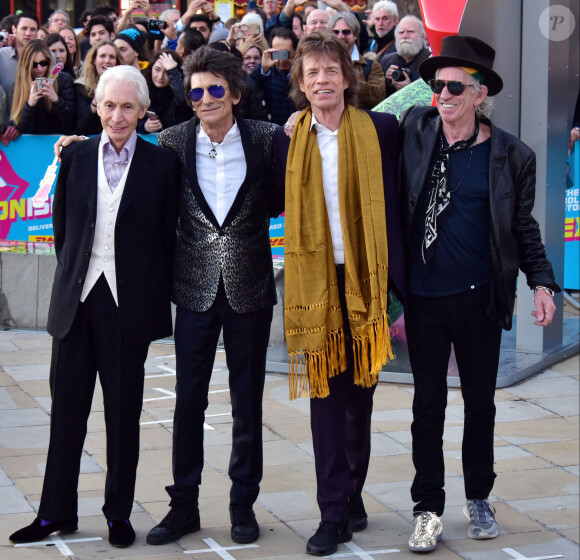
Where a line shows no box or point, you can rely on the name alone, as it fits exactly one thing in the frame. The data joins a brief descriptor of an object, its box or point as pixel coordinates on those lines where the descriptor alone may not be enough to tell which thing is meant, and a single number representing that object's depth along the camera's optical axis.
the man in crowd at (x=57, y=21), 11.50
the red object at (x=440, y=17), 7.07
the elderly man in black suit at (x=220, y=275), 4.47
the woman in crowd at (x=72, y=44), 11.19
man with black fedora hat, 4.39
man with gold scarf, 4.33
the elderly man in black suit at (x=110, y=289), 4.38
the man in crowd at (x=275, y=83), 9.43
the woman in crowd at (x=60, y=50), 10.61
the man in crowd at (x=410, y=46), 9.34
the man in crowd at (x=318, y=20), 9.50
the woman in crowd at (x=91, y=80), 9.55
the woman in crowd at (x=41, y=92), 9.81
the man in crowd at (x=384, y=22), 11.19
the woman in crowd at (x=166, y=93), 9.39
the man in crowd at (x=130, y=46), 9.93
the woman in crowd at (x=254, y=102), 9.31
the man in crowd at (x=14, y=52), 10.53
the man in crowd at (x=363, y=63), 7.93
